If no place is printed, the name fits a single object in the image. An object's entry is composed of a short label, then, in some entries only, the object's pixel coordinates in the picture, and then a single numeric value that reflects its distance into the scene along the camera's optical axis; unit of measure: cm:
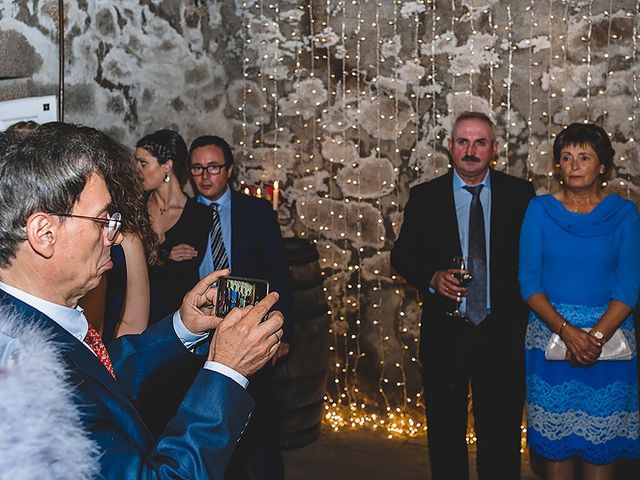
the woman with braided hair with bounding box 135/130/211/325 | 328
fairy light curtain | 407
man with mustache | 341
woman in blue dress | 322
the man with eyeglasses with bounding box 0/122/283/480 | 137
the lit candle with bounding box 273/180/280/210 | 449
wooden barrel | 400
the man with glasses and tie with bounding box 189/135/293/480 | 339
